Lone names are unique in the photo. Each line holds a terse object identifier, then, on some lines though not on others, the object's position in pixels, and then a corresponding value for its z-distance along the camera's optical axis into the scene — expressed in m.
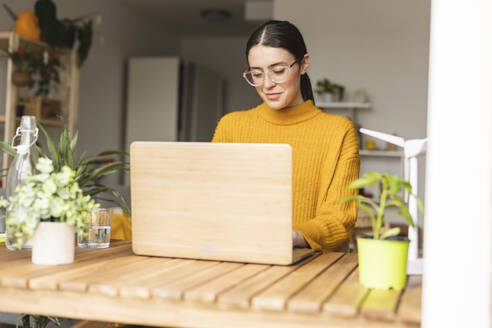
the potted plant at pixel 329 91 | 4.87
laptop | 1.09
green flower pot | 0.97
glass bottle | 1.29
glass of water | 1.38
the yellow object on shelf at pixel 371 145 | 4.88
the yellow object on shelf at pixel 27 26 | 3.87
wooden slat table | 0.84
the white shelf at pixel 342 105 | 4.80
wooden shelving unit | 3.75
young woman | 1.71
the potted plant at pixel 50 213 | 1.10
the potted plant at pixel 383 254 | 0.97
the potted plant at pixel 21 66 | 3.74
